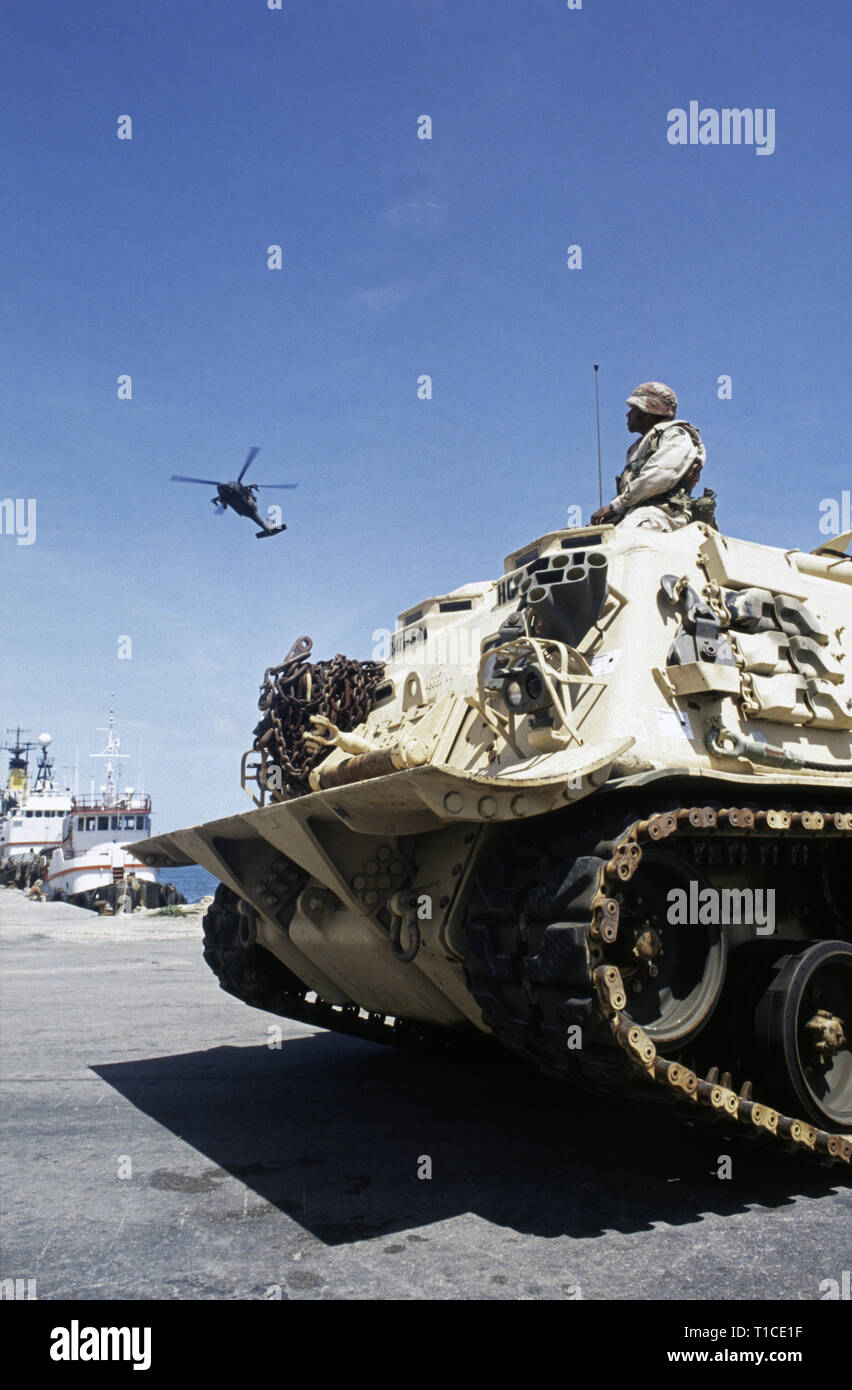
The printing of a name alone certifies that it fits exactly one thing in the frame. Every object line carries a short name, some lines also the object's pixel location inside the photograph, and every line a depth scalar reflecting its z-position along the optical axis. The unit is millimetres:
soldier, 7324
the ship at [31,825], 60469
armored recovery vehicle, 5121
